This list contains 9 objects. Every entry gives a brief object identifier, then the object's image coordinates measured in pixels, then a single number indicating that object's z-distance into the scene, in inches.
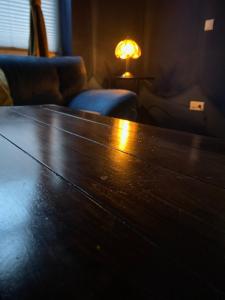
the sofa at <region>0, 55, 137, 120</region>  71.1
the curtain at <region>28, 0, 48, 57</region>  96.6
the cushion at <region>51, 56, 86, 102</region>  90.0
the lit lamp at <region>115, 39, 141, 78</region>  103.0
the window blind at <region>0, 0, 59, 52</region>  96.6
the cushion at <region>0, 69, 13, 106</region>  73.5
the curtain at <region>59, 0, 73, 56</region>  102.5
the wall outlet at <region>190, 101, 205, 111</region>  99.9
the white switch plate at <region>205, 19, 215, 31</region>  92.1
